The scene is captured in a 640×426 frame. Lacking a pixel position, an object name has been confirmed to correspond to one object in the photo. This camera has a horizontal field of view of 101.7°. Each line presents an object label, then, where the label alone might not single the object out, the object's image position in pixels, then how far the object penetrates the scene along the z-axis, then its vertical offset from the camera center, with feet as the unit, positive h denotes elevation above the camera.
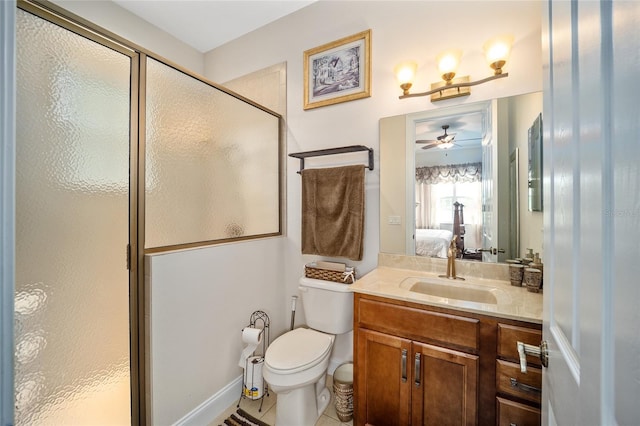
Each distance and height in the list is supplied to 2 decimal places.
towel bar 6.01 +1.52
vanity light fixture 4.64 +2.79
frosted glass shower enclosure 3.22 +0.15
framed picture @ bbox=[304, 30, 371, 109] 6.21 +3.58
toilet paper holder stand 5.47 -3.10
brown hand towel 6.02 +0.06
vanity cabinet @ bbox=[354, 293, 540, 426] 3.57 -2.30
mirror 4.70 +0.74
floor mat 5.05 -4.07
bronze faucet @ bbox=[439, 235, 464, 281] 5.08 -0.97
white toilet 4.59 -2.63
